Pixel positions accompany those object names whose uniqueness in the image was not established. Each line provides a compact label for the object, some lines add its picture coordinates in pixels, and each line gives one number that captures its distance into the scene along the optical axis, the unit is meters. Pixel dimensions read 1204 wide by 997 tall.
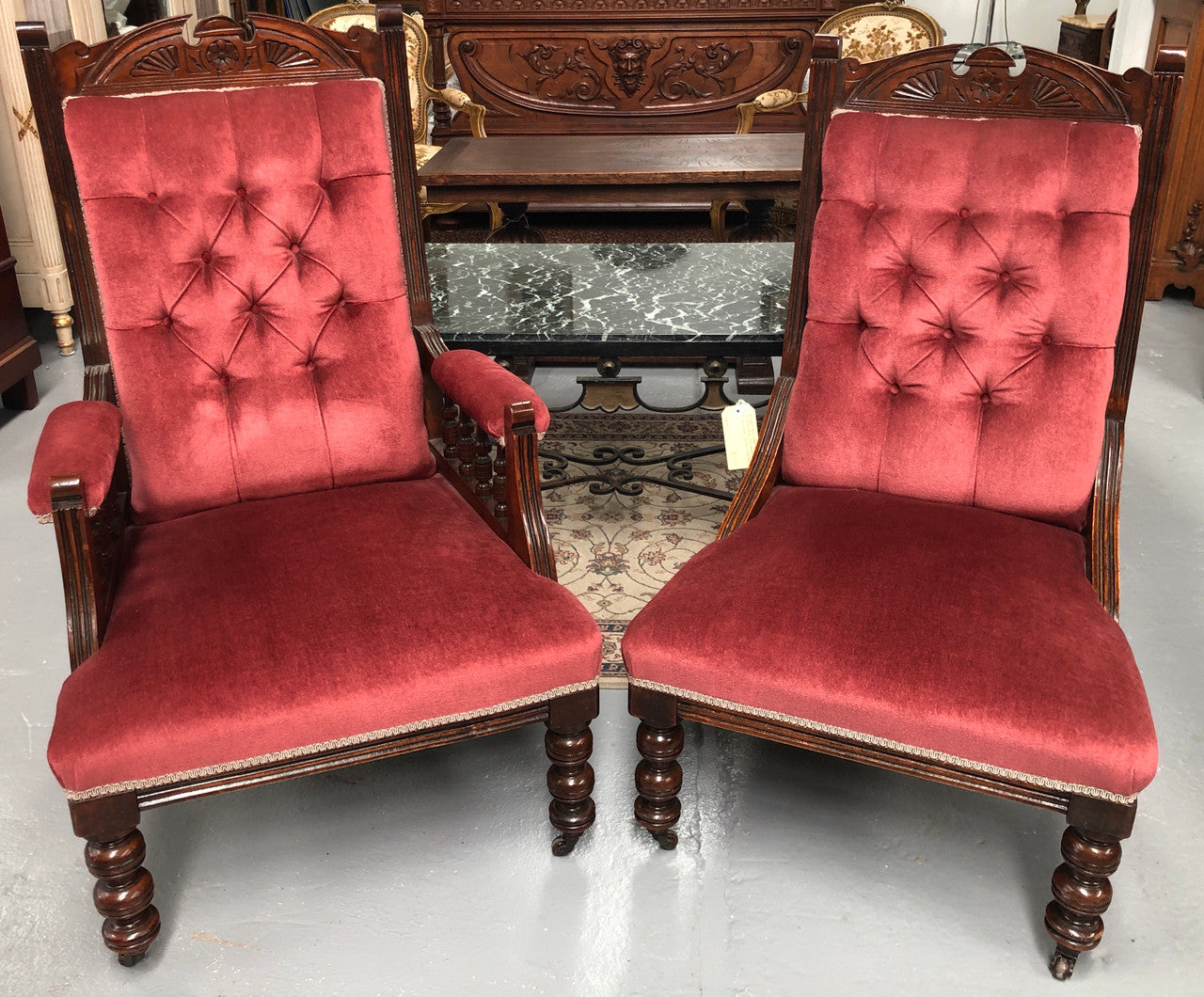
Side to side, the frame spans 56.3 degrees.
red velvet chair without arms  1.47
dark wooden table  3.29
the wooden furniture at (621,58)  5.51
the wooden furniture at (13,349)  3.27
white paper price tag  2.01
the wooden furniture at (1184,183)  3.99
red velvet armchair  1.47
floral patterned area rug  2.44
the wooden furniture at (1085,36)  5.68
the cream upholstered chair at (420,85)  4.52
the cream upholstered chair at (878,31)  4.66
